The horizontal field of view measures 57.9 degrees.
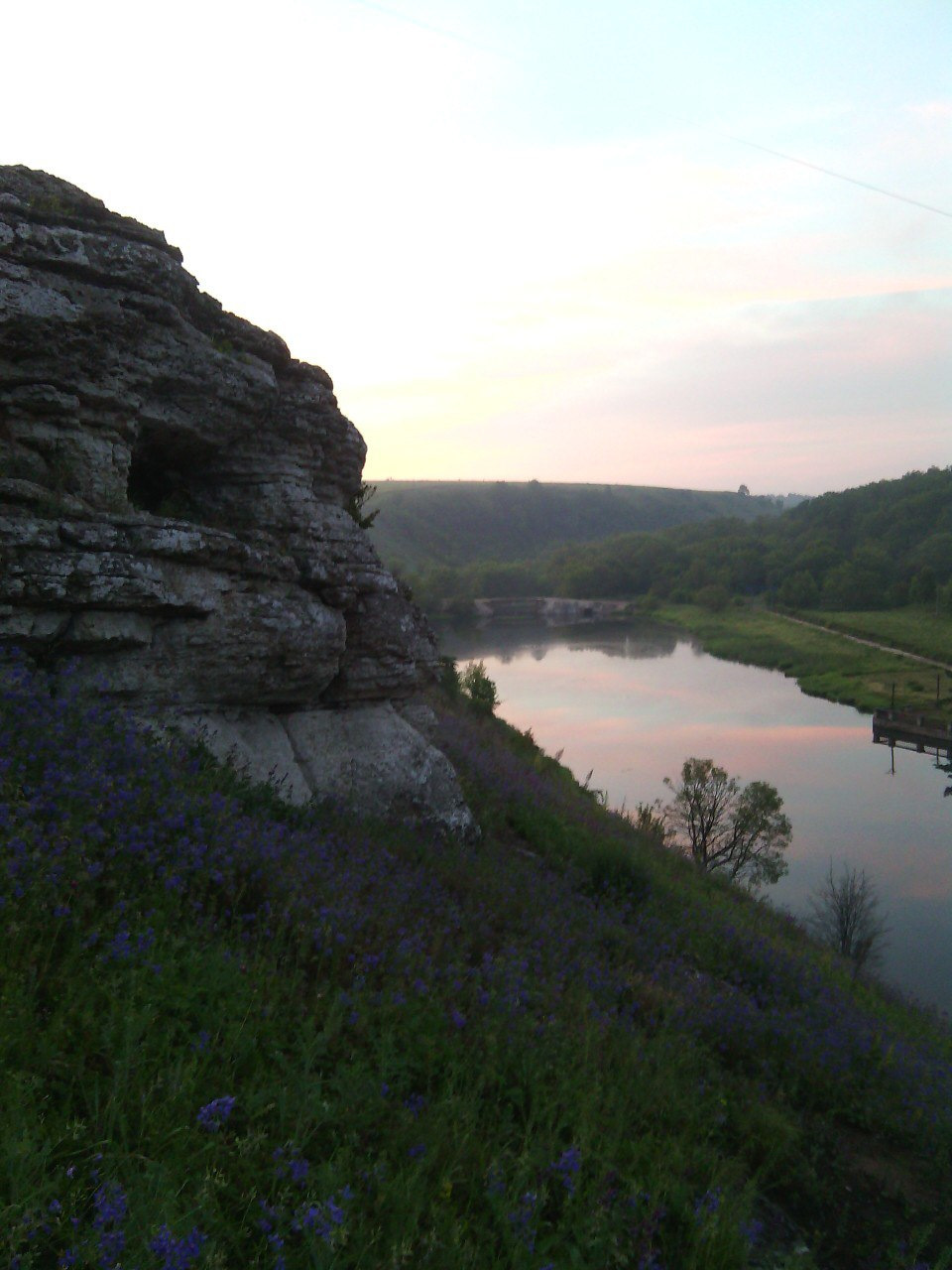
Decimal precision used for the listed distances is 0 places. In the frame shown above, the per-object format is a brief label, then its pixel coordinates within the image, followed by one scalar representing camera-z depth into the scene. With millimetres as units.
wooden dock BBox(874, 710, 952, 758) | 31656
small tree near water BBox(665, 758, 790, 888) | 19172
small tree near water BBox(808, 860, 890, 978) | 14242
